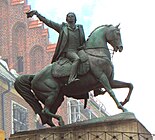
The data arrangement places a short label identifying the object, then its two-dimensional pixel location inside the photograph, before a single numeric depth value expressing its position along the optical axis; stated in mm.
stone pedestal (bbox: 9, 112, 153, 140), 12406
